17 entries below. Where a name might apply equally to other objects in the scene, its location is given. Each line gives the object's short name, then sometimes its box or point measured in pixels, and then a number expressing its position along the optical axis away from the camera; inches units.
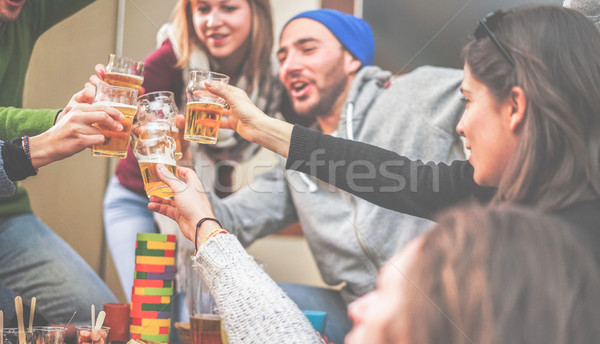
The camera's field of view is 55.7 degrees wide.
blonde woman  70.5
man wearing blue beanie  59.9
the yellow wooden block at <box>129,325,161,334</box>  40.4
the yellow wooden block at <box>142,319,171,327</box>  40.6
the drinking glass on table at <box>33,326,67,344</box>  35.4
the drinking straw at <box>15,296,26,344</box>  34.8
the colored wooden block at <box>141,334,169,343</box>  40.3
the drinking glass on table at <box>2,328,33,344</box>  35.3
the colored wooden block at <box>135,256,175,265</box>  41.6
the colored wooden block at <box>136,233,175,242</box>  41.9
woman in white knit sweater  19.5
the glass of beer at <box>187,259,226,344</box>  39.4
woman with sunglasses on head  35.9
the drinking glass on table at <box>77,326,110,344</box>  36.7
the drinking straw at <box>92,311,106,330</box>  37.3
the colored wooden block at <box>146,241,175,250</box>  42.0
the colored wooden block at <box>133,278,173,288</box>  41.3
